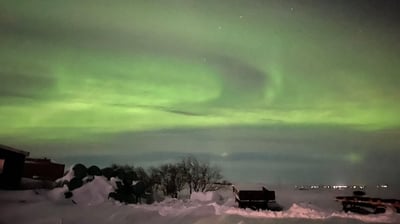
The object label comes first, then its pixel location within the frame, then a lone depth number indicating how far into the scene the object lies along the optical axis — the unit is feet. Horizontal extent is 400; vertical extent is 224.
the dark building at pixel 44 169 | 61.10
